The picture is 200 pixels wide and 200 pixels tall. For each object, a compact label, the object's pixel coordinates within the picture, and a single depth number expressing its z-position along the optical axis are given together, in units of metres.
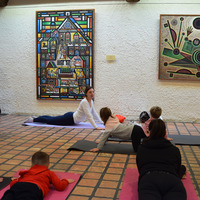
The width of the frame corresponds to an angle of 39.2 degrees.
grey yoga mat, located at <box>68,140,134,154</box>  4.00
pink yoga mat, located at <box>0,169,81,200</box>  2.49
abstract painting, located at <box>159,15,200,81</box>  6.44
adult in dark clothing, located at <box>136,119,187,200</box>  2.18
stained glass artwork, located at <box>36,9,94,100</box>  6.84
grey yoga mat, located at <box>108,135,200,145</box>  4.46
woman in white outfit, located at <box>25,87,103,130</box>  5.59
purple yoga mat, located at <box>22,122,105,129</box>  5.85
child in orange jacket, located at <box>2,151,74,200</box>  2.21
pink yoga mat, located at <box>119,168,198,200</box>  2.50
